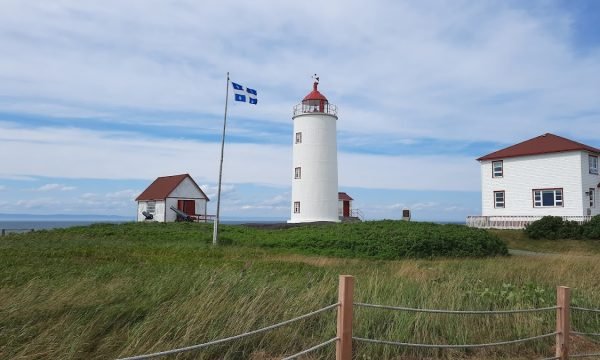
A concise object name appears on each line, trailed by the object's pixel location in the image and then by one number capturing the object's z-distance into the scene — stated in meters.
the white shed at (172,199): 43.69
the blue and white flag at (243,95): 24.50
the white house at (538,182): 32.94
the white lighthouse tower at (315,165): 36.06
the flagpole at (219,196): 23.31
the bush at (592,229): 27.19
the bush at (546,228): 28.86
